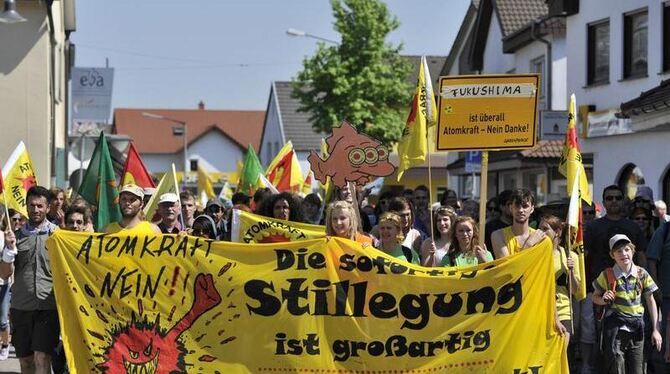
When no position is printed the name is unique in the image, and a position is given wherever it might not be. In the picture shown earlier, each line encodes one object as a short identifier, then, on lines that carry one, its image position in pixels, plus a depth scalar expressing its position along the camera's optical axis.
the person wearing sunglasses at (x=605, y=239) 11.28
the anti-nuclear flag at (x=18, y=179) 12.92
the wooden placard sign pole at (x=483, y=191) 9.34
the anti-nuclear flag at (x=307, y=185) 20.85
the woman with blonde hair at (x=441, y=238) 9.74
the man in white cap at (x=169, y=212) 10.81
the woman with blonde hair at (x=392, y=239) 9.58
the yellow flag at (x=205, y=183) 31.51
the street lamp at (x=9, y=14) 17.36
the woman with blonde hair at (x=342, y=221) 8.94
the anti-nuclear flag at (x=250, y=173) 19.47
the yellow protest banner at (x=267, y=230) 11.05
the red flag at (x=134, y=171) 13.98
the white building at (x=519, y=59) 29.64
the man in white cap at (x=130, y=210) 9.22
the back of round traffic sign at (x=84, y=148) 22.22
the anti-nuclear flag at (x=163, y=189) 13.30
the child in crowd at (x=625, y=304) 10.33
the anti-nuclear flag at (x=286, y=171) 19.89
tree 46.31
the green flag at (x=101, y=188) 11.95
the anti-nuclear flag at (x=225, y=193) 24.22
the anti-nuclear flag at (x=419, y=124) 10.26
